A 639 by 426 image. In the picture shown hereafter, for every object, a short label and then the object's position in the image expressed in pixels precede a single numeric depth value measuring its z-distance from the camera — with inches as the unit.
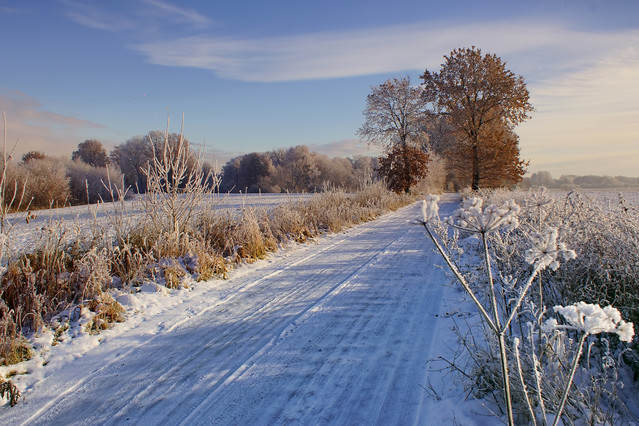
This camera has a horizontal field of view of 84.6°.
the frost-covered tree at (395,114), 1115.9
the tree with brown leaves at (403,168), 818.8
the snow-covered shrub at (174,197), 233.6
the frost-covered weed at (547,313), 48.3
